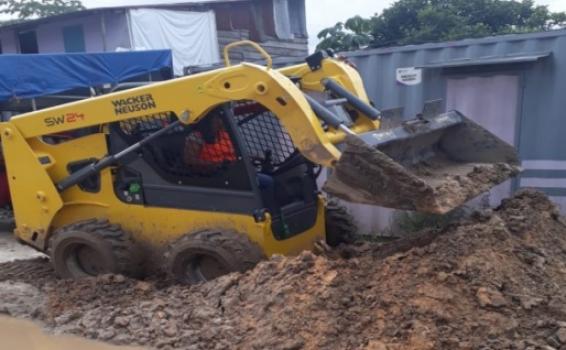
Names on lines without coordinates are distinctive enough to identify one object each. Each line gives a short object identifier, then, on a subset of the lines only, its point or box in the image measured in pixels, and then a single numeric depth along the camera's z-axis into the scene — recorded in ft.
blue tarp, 30.93
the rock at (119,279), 16.78
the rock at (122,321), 14.44
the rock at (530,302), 11.66
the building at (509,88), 22.49
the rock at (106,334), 14.24
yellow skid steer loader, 15.30
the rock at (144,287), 16.32
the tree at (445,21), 68.08
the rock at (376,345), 11.30
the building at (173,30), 49.80
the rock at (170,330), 13.69
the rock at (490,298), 11.78
